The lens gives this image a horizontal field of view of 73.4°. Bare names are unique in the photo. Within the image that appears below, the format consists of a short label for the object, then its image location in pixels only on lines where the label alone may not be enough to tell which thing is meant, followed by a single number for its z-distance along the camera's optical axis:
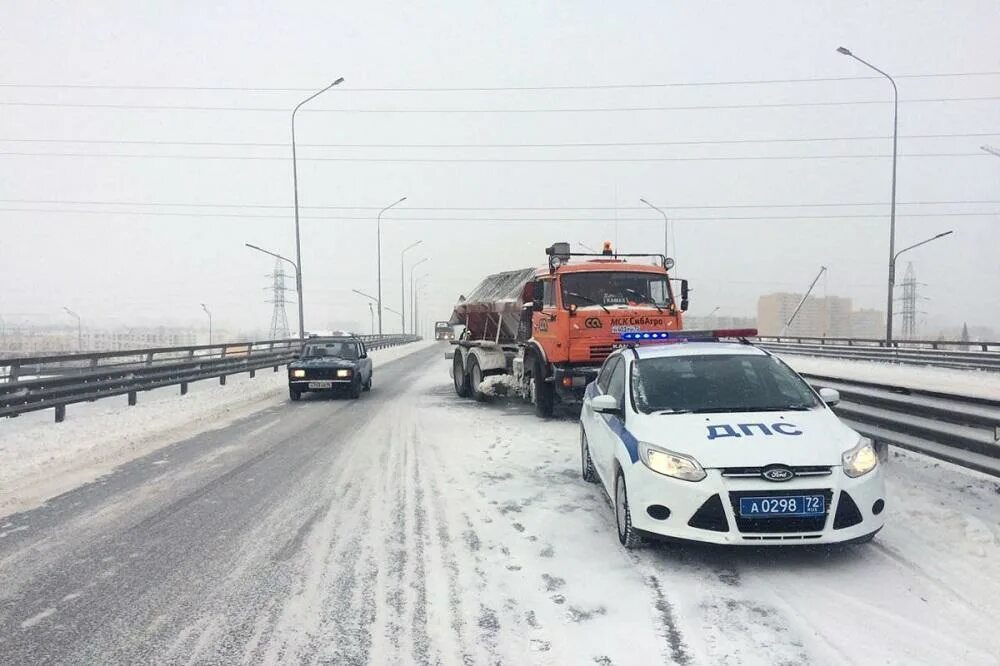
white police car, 4.17
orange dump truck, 10.96
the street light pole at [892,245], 28.80
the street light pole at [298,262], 28.72
